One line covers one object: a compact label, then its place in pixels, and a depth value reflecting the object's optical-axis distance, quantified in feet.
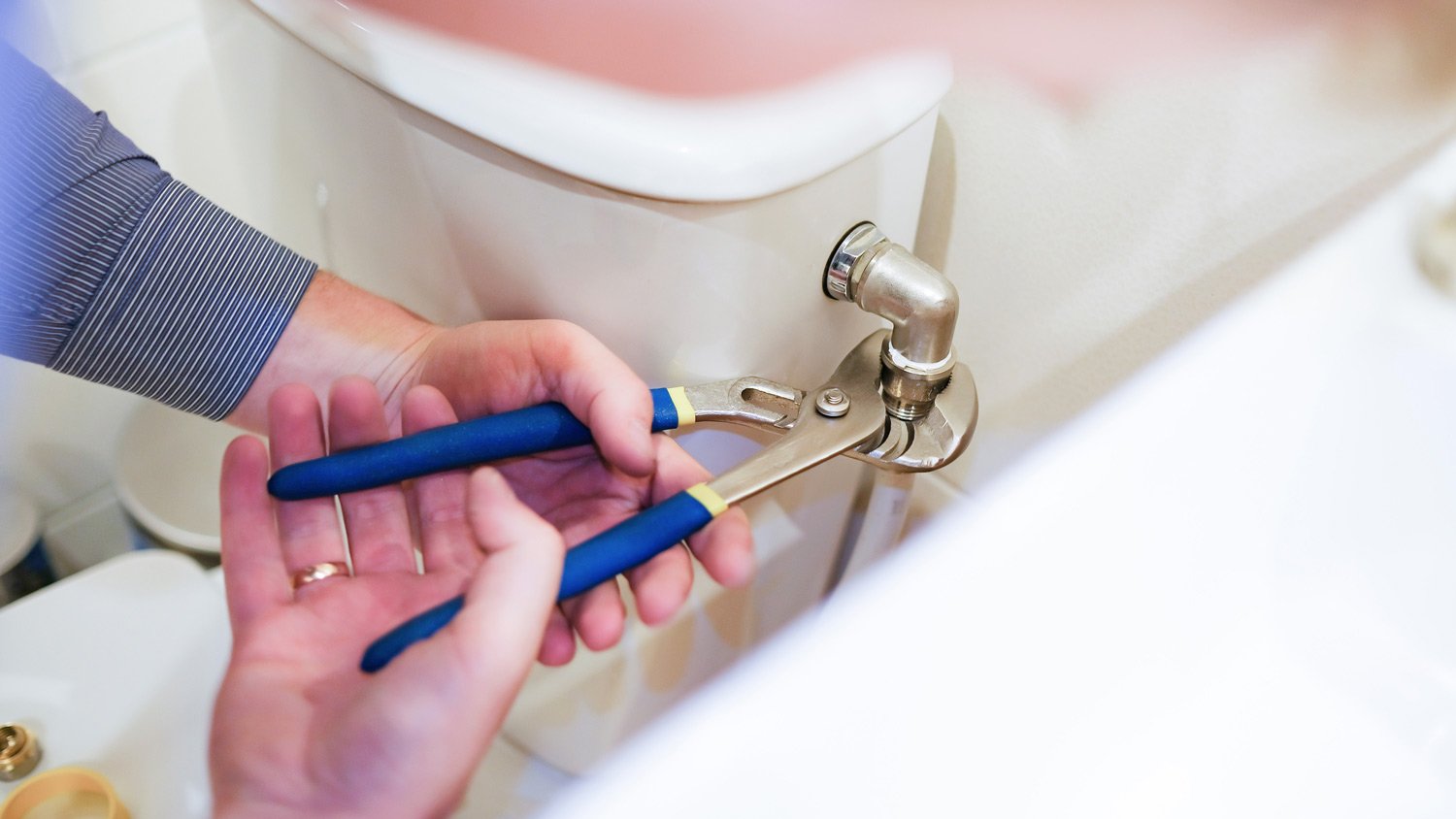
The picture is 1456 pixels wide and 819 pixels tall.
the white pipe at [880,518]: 1.60
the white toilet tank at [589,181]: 1.22
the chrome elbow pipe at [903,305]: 1.33
